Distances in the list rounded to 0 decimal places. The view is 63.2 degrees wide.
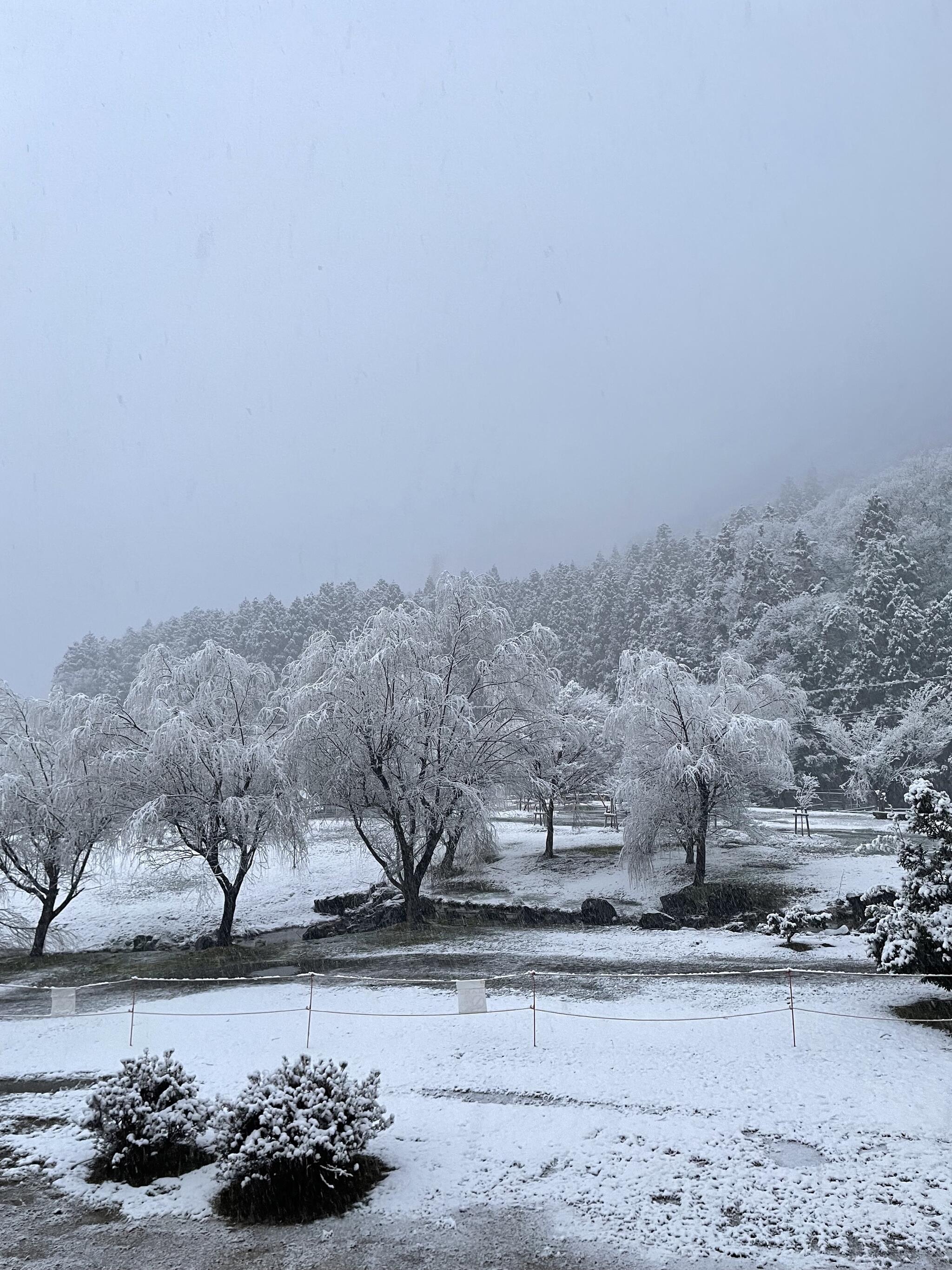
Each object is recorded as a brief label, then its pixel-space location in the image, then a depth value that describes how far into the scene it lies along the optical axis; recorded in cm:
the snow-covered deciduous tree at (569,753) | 2625
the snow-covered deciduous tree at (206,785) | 2114
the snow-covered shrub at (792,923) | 1870
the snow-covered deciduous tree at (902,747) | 4506
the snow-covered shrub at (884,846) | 1505
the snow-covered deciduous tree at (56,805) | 2139
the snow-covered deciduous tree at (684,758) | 2509
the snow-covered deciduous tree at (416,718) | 2292
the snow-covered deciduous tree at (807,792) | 3894
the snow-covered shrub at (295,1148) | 756
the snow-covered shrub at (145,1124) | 829
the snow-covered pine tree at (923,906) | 1281
